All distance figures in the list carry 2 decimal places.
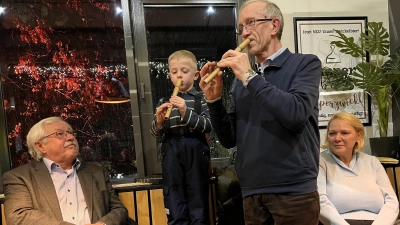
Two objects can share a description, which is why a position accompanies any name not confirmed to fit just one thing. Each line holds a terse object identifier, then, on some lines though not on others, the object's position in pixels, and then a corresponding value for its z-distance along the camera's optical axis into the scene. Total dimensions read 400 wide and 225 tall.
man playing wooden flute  1.22
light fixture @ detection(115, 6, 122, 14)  2.57
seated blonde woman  1.95
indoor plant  2.54
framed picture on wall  2.69
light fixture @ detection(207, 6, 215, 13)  2.71
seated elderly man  1.89
